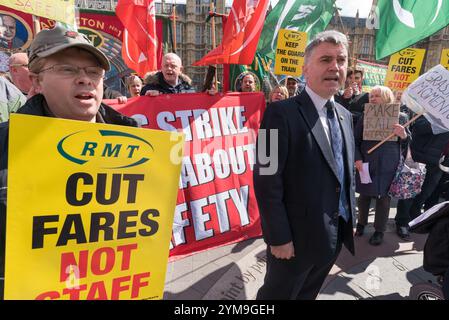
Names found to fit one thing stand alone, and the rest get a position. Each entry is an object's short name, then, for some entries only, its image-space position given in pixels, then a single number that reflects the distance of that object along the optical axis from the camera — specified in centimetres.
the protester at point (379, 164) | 359
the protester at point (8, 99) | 263
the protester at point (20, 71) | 319
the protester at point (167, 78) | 374
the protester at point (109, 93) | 385
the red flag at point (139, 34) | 494
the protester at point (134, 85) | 482
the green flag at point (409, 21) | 426
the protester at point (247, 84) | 469
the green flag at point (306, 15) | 578
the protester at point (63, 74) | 110
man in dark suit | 176
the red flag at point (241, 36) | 389
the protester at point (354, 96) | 509
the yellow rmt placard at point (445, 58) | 551
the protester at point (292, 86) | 609
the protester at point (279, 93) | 443
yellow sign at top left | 274
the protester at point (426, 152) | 398
